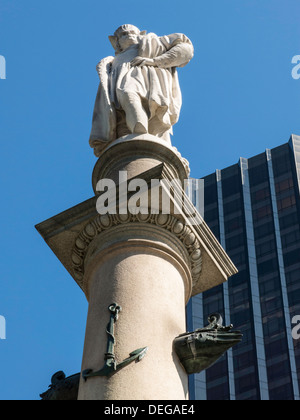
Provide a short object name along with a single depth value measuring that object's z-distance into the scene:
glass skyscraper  83.12
